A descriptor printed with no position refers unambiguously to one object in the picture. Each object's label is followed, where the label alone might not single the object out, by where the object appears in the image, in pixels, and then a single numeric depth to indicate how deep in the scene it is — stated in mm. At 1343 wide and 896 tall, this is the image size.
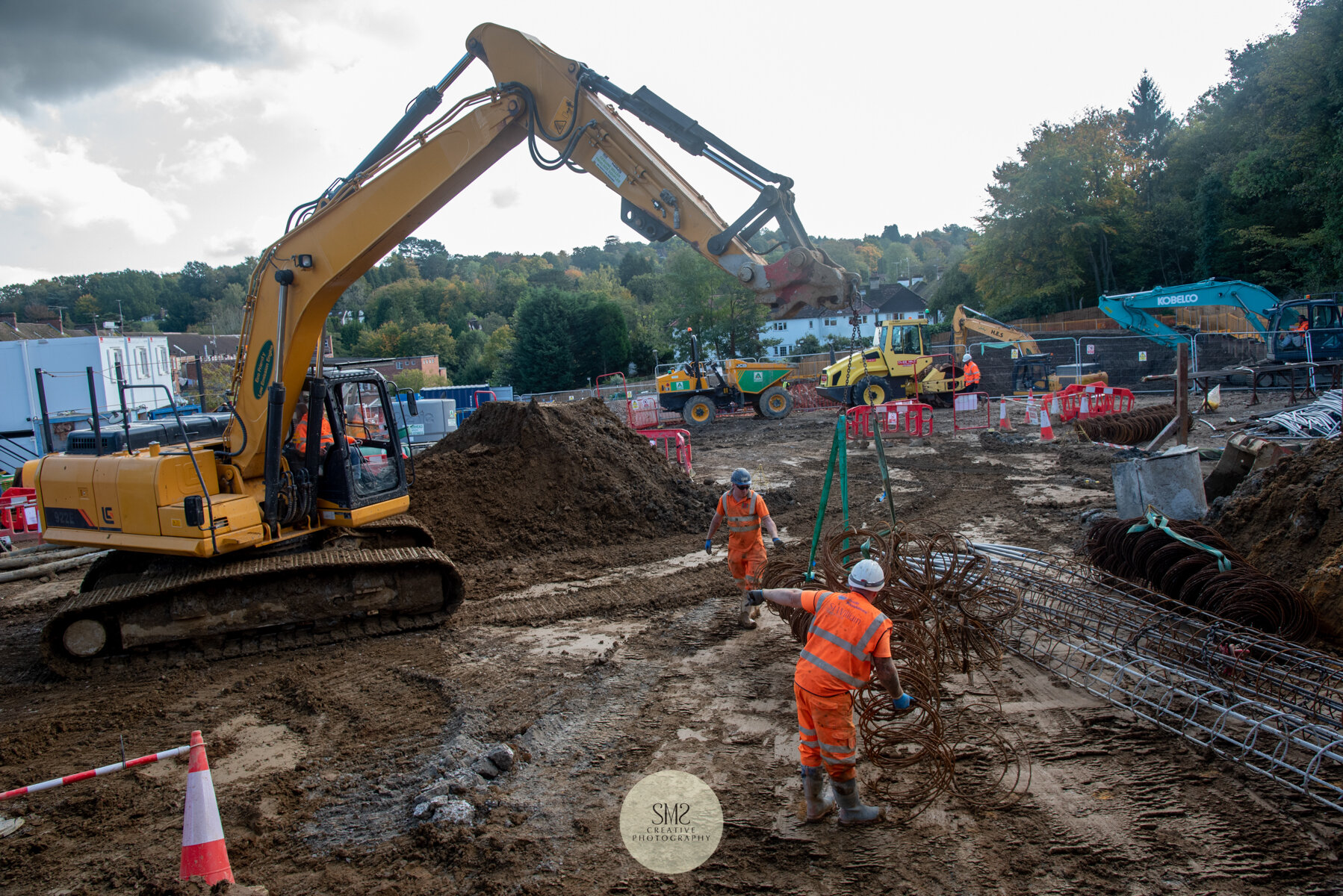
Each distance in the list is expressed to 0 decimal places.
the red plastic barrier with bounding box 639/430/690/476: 15320
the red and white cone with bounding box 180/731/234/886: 3961
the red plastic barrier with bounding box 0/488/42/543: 13500
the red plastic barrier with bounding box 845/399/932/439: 19641
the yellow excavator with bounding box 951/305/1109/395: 26516
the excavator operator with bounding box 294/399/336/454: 7652
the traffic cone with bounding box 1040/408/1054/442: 17766
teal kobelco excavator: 22359
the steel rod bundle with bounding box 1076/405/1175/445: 17359
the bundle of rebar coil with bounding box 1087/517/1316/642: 6086
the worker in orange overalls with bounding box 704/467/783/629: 7273
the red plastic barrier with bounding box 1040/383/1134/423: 19891
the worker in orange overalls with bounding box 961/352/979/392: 25580
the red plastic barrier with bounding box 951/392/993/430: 21172
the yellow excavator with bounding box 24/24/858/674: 6984
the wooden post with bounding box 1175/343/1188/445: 11562
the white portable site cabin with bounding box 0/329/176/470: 23375
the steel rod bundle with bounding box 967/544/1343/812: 4590
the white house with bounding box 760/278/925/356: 57697
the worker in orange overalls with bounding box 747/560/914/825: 4195
